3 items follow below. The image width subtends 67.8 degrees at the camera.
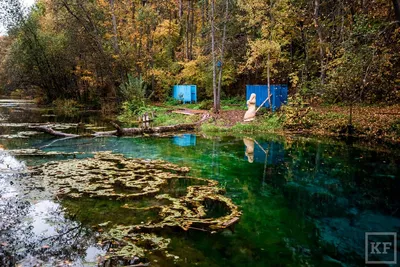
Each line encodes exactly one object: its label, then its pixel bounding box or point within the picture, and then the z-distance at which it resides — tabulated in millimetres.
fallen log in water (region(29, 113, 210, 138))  13205
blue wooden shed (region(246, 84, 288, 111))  18250
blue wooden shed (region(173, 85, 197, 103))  25397
